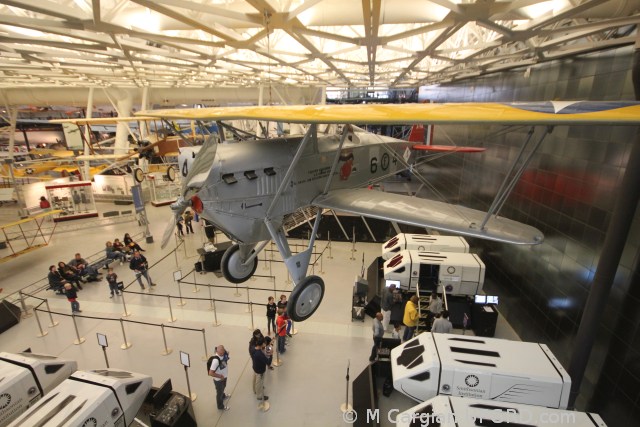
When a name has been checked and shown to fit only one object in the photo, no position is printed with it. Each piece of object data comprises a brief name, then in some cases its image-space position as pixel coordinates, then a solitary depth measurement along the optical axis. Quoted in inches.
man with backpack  189.0
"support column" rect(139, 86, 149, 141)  788.2
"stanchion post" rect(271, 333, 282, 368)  235.9
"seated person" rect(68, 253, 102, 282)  348.1
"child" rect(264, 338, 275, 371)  209.7
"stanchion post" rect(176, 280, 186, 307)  315.5
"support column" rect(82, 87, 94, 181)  618.7
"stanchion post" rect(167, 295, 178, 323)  289.1
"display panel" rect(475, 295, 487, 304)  278.4
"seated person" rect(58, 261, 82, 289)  323.9
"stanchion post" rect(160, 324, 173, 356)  245.5
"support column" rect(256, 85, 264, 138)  811.6
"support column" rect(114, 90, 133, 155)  758.9
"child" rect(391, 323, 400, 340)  239.6
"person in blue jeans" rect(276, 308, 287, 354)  237.1
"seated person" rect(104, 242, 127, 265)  388.2
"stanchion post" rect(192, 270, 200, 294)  340.6
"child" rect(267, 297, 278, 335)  253.1
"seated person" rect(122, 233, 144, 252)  397.7
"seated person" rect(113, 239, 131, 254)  399.5
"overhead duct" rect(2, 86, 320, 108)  789.2
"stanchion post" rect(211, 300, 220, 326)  280.6
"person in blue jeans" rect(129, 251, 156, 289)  329.1
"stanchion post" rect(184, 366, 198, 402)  200.5
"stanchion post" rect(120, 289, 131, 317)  297.0
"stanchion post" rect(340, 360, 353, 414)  197.9
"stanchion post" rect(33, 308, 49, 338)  270.3
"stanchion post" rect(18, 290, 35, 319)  298.2
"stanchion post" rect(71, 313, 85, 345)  260.4
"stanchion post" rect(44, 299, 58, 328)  284.0
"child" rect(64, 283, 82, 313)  285.7
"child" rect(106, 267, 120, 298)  323.9
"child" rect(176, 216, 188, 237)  473.0
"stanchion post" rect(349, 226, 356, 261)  434.4
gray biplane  122.1
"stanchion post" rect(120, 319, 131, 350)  252.2
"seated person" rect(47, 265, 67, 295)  318.7
